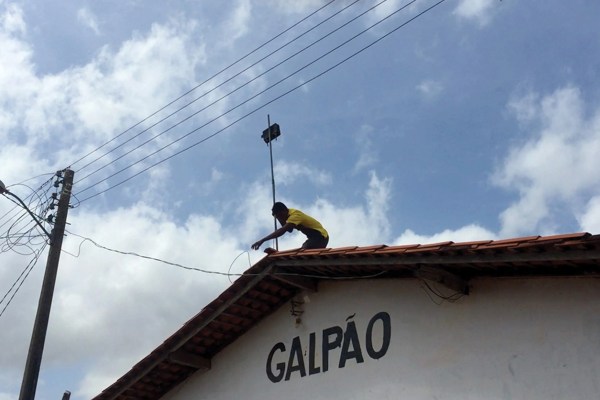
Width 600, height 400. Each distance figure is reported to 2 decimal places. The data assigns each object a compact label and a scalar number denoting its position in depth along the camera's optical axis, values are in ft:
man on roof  36.83
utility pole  35.35
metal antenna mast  43.65
